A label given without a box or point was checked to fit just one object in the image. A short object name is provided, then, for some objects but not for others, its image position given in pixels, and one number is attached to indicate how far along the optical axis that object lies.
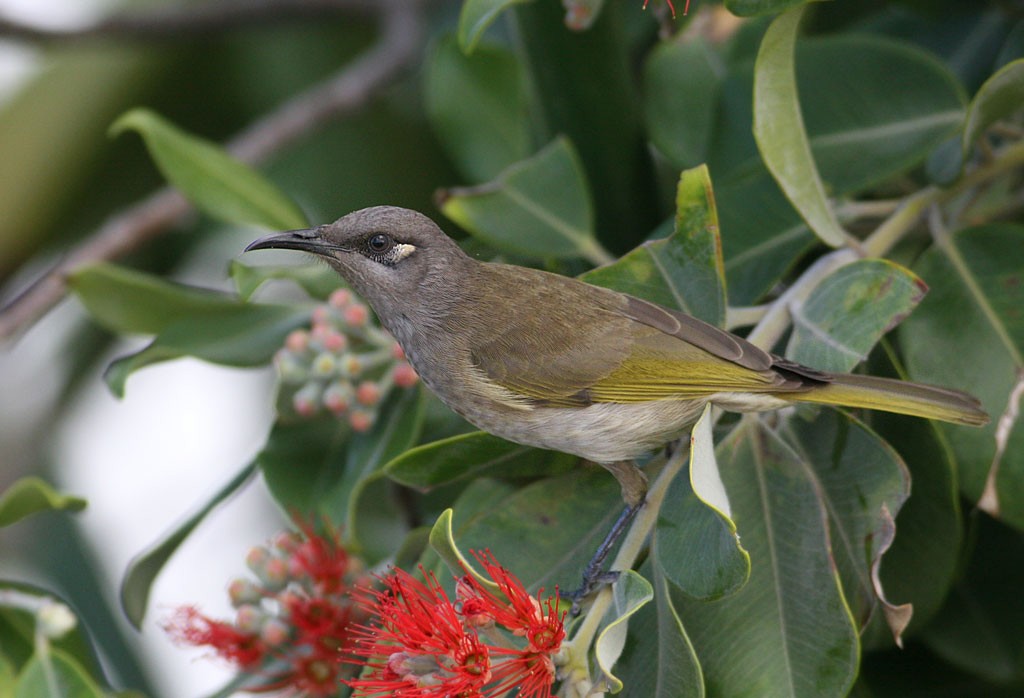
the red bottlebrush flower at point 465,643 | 3.50
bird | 4.13
